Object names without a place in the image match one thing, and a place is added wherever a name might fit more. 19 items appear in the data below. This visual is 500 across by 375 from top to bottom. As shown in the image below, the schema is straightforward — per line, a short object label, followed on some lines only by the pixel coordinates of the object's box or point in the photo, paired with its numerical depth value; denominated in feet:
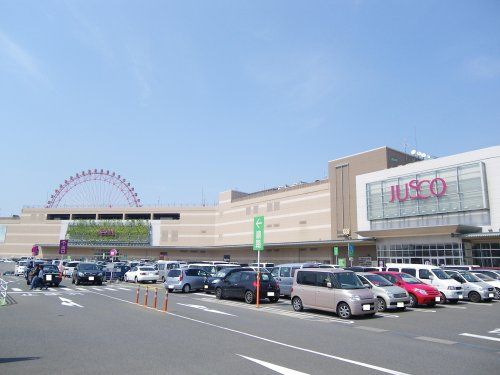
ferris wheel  317.69
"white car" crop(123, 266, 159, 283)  118.13
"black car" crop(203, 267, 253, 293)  85.05
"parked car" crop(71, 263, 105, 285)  103.60
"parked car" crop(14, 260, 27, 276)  175.88
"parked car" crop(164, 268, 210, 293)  86.02
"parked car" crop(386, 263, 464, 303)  66.04
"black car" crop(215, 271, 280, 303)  65.87
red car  60.95
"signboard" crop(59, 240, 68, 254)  135.71
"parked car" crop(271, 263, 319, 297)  72.43
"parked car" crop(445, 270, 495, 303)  69.21
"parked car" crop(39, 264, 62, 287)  95.67
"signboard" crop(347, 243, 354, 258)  110.32
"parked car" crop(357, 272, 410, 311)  54.95
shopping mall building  131.23
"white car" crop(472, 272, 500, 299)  74.33
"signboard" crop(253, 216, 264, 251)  67.69
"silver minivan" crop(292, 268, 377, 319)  49.03
